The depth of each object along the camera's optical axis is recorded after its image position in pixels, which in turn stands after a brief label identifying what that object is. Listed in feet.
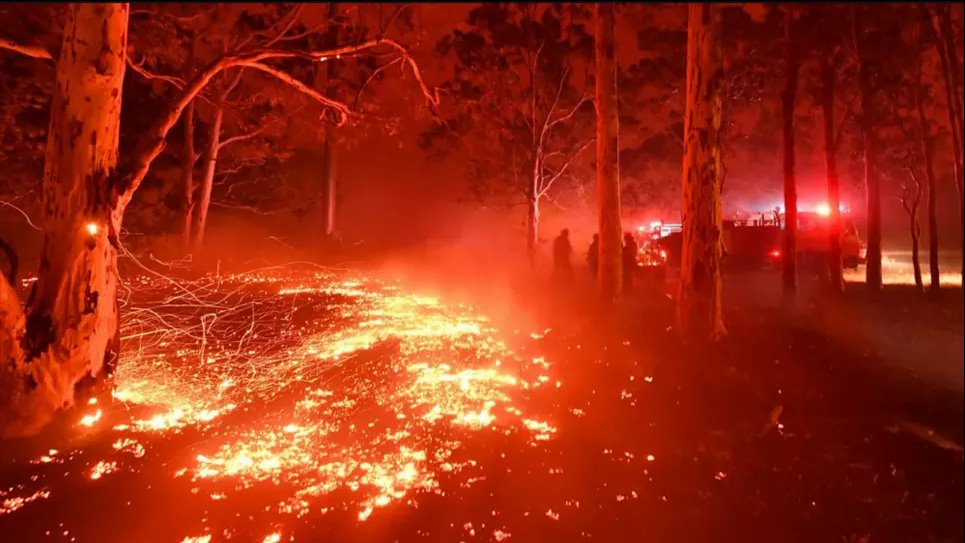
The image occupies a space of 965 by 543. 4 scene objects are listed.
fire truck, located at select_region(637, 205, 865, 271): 72.28
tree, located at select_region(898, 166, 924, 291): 55.11
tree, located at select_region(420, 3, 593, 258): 75.77
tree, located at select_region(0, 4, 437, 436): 20.31
